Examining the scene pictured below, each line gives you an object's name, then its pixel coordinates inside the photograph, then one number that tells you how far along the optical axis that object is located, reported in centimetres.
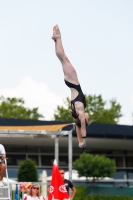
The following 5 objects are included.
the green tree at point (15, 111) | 6981
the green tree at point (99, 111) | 6725
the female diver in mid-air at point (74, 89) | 1103
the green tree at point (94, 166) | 3669
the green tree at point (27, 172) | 3109
